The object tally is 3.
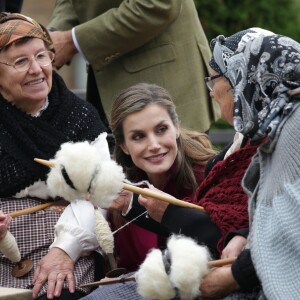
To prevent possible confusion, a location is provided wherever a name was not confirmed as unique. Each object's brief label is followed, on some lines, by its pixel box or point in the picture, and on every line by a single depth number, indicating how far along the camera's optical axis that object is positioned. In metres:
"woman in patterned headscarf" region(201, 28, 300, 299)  6.70
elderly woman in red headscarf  8.54
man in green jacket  10.45
